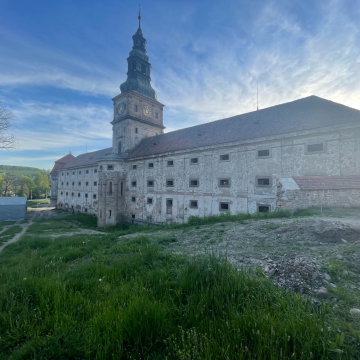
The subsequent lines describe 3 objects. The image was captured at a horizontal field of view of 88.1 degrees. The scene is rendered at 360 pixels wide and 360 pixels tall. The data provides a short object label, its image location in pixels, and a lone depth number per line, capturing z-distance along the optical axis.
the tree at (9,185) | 55.66
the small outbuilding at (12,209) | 25.31
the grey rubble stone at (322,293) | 2.84
